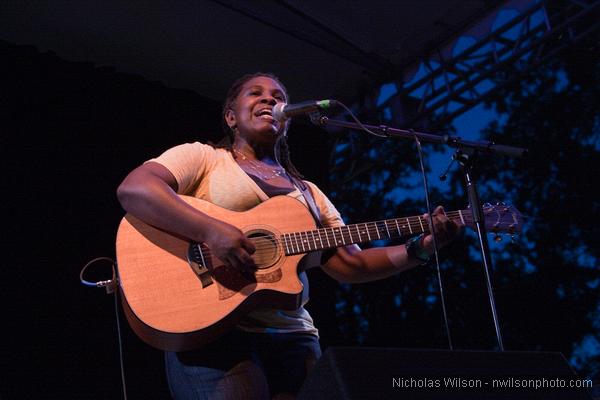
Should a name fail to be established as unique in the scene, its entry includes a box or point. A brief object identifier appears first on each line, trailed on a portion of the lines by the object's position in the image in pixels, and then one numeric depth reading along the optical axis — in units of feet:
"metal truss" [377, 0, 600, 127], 18.65
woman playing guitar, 7.59
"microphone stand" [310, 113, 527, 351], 8.82
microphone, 8.94
